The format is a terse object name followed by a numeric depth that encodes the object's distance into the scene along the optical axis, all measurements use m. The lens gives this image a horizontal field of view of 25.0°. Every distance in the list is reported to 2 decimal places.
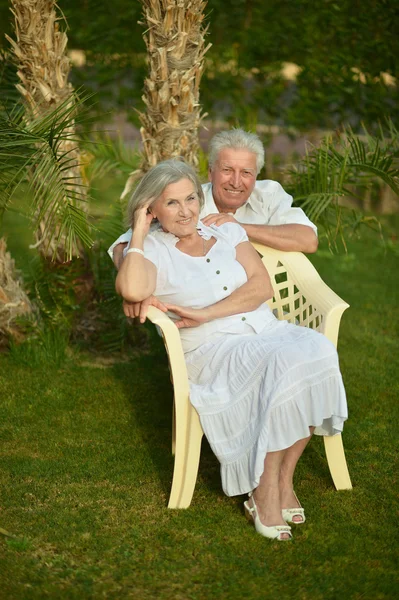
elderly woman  3.66
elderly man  4.48
